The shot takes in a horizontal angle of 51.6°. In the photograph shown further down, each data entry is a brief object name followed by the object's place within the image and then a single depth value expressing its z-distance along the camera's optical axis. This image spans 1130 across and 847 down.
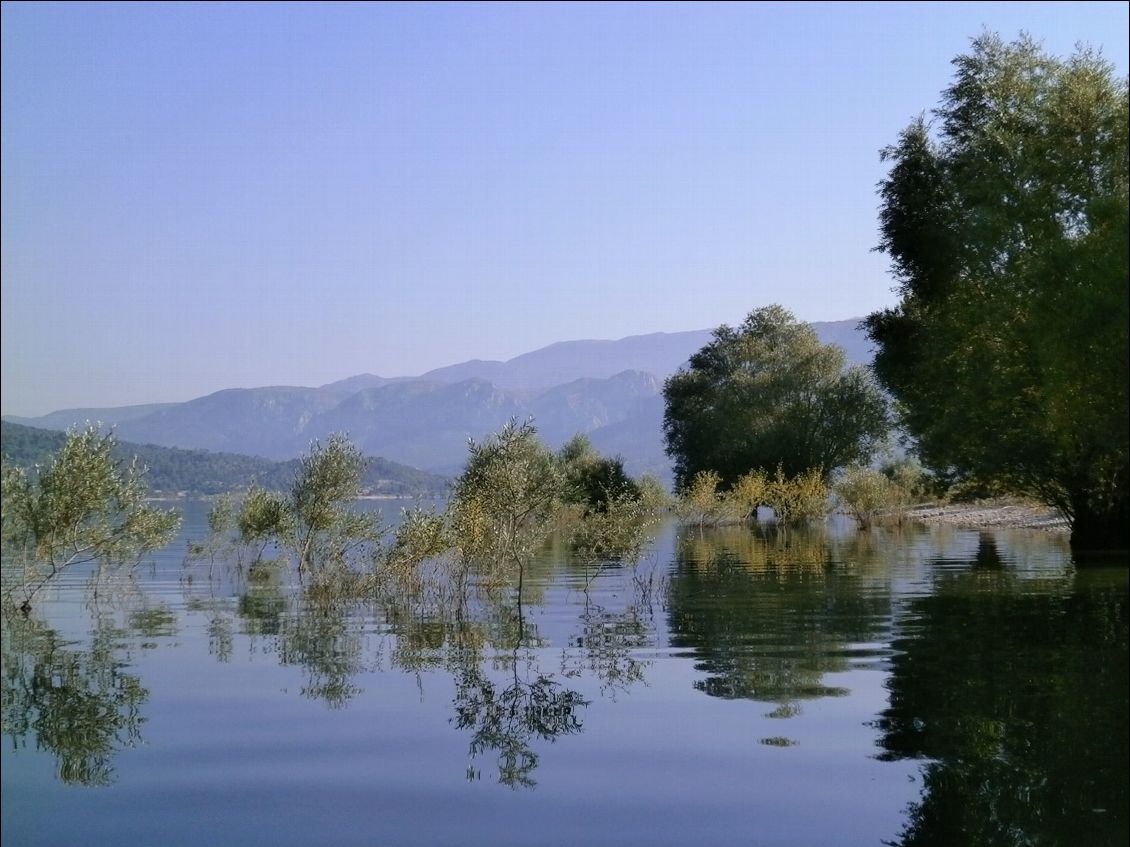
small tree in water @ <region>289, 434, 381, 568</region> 41.16
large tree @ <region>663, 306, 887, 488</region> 75.50
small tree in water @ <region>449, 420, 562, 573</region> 32.84
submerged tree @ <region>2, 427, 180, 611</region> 29.61
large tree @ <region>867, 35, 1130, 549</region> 32.38
